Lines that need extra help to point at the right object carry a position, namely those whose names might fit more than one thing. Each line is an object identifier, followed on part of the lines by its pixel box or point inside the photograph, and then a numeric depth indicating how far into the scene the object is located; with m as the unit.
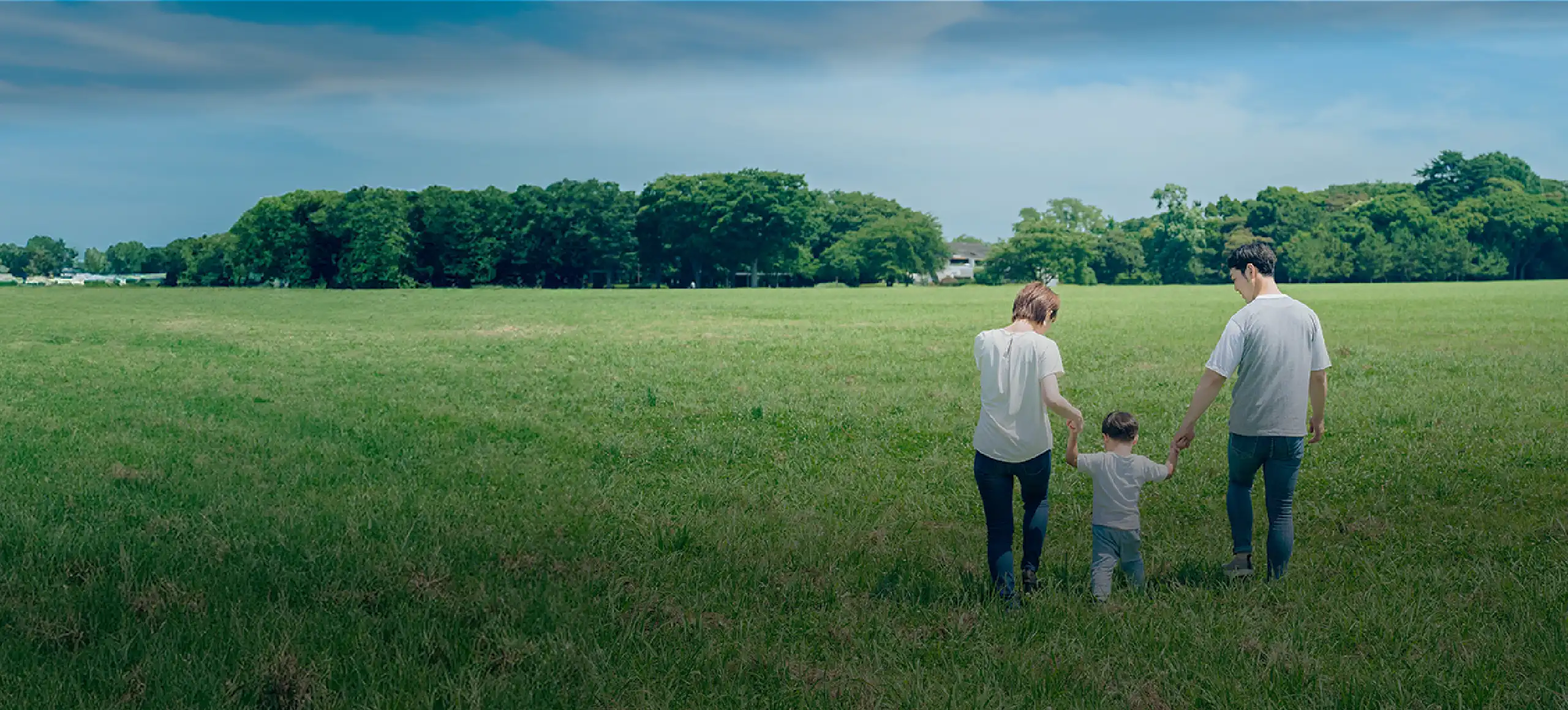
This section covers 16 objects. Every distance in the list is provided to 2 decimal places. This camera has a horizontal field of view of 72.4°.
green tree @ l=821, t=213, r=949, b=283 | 118.12
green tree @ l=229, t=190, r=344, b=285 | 111.94
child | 5.85
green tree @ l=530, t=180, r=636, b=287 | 109.50
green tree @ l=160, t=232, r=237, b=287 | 119.81
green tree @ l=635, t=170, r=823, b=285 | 108.19
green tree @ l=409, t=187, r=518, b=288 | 109.19
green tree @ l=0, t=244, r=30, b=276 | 174.75
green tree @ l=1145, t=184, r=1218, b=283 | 119.81
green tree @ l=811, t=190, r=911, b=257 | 129.00
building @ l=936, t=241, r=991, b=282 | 182.88
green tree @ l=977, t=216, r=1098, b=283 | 117.94
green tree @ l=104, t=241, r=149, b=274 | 172.77
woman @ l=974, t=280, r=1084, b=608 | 5.63
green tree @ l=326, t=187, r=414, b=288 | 105.06
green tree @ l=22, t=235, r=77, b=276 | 175.12
